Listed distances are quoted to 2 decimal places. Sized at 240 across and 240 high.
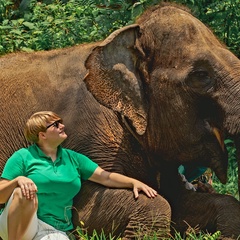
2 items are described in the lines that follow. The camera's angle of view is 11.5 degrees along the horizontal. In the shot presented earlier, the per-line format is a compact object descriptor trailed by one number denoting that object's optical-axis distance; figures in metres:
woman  7.42
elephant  7.77
